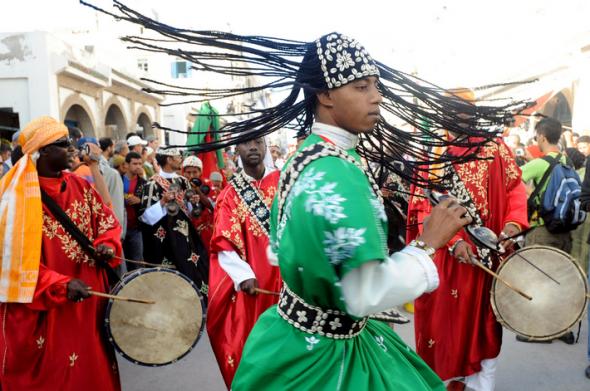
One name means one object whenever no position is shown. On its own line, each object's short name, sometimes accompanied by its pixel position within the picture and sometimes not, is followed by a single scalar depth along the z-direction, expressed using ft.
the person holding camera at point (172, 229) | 21.06
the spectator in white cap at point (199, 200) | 22.04
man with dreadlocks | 5.44
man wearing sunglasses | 10.69
